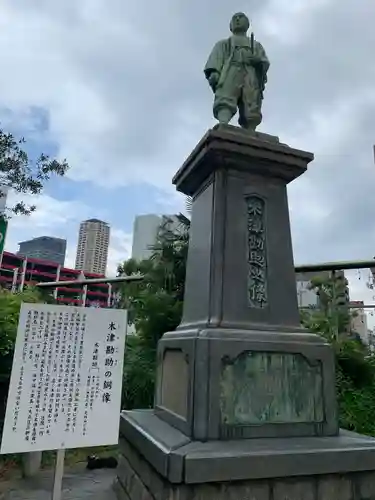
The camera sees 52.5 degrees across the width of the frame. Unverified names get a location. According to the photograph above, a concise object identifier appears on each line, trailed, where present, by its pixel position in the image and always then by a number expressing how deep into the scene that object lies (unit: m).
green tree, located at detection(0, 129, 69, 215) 5.25
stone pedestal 2.46
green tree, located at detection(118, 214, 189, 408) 6.07
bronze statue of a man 4.05
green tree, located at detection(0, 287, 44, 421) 4.83
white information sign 2.54
